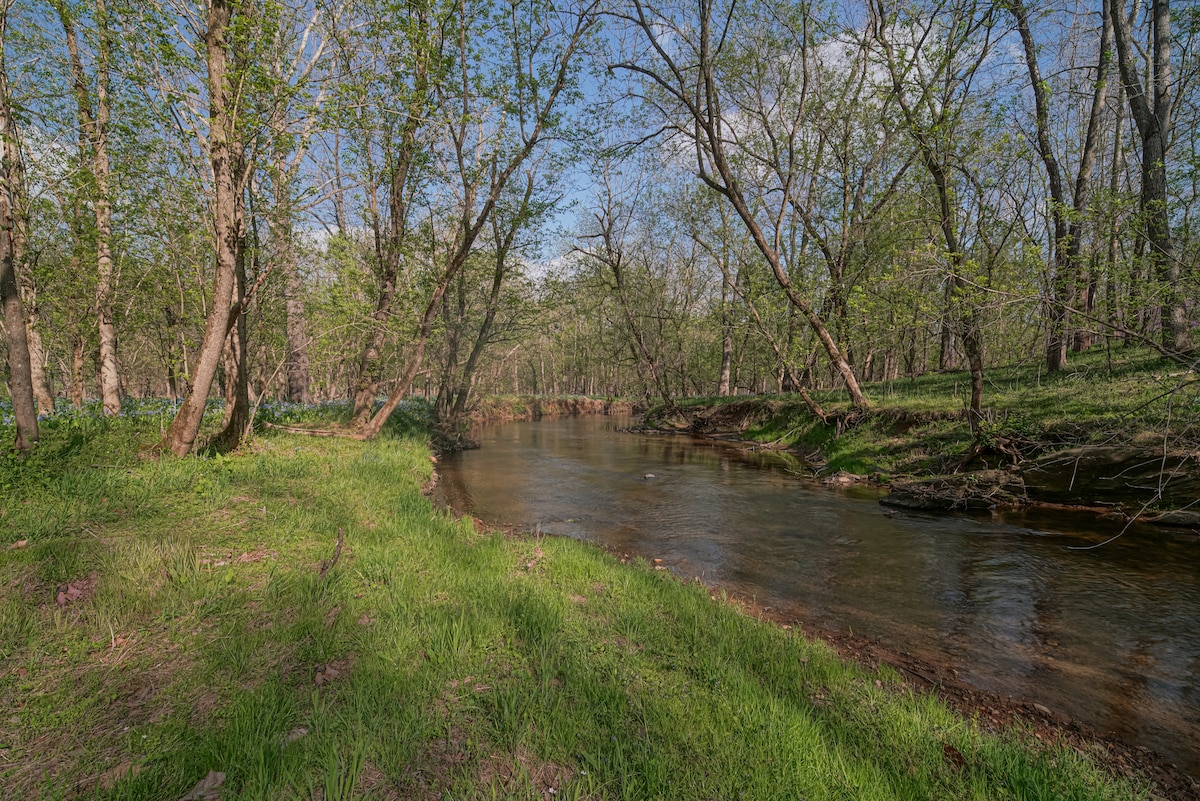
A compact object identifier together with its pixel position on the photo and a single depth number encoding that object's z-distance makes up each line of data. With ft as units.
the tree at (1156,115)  34.35
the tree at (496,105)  39.75
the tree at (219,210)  21.21
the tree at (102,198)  24.57
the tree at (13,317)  18.06
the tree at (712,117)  43.65
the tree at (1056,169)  30.71
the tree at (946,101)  32.71
